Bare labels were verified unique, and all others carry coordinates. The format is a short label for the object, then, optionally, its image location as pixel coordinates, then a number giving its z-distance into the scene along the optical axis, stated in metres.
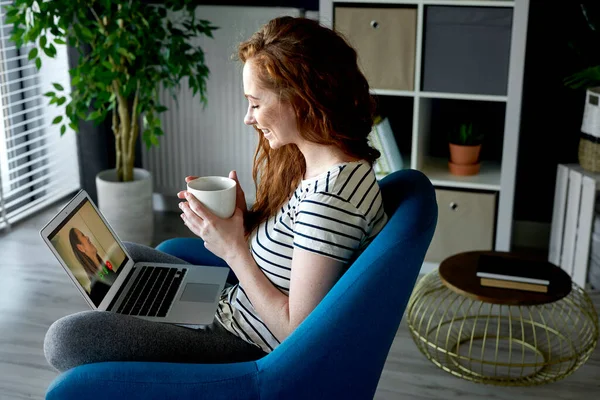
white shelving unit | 2.84
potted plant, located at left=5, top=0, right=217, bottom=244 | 3.00
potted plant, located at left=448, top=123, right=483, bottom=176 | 3.13
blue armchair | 1.31
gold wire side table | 2.26
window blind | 3.62
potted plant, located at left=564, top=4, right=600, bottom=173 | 2.92
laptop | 1.62
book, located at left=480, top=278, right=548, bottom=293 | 2.26
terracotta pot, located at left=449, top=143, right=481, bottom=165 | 3.13
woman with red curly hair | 1.43
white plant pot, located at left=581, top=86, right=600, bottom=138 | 2.90
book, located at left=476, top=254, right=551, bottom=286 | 2.29
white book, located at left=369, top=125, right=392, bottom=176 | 3.04
